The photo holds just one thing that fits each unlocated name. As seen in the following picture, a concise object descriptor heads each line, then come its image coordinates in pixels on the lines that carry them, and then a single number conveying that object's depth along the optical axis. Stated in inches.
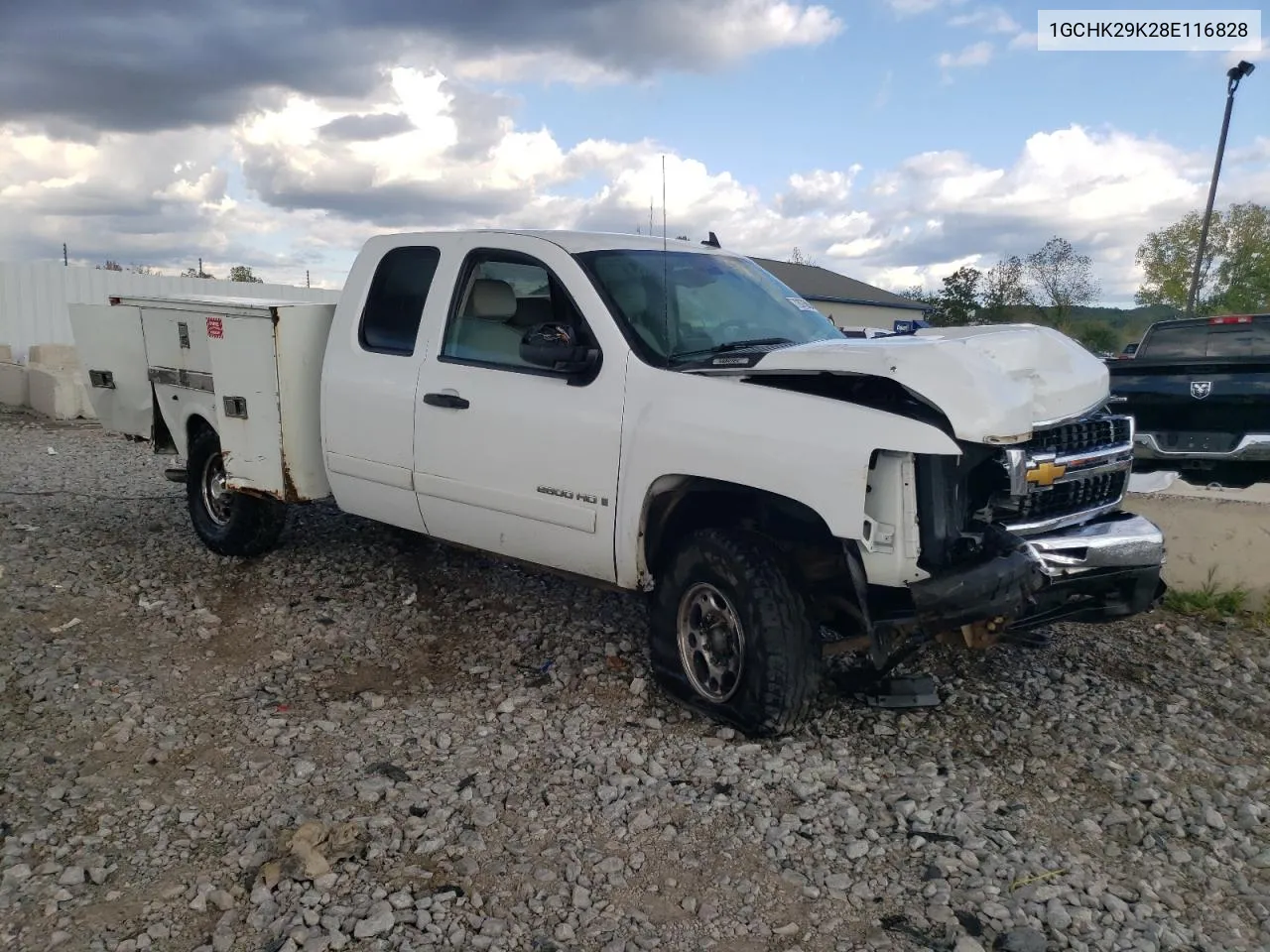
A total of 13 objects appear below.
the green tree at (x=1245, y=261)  1594.5
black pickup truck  268.1
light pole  1051.3
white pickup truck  145.2
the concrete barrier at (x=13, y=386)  640.4
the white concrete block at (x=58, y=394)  605.6
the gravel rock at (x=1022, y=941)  113.7
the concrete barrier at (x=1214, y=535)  229.5
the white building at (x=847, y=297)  1627.7
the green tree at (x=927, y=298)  1671.5
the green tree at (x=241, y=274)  1466.2
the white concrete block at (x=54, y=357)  666.8
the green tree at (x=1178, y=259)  1688.0
